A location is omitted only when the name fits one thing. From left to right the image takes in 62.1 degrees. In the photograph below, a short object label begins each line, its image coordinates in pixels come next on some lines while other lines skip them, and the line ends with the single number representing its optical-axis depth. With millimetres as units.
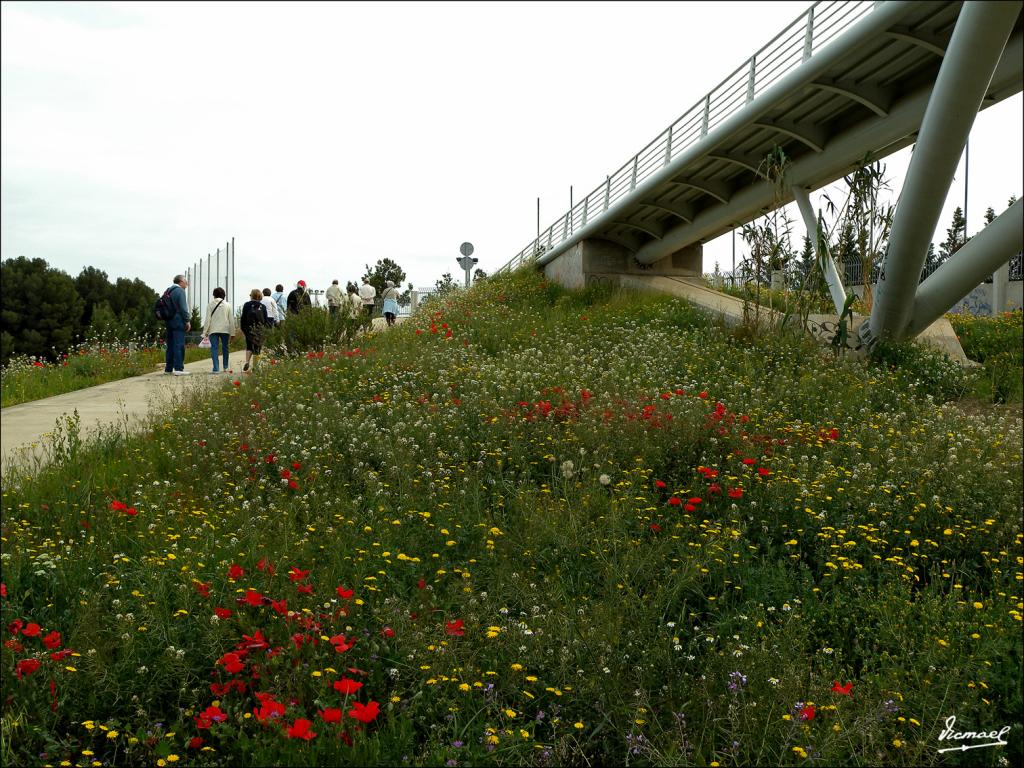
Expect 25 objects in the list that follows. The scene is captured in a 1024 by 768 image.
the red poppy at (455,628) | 3852
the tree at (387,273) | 67375
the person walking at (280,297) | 22934
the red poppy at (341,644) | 3566
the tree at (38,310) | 51719
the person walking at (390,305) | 24844
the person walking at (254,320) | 17381
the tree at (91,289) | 57847
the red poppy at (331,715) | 2941
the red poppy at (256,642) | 3629
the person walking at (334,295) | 21812
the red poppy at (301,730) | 2834
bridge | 9906
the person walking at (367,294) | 23984
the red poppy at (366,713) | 2961
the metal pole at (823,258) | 13489
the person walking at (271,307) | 19997
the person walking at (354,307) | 16359
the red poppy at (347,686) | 3186
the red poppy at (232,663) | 3434
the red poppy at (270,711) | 3090
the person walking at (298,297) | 20219
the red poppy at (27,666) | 3555
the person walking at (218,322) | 16812
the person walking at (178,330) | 16281
